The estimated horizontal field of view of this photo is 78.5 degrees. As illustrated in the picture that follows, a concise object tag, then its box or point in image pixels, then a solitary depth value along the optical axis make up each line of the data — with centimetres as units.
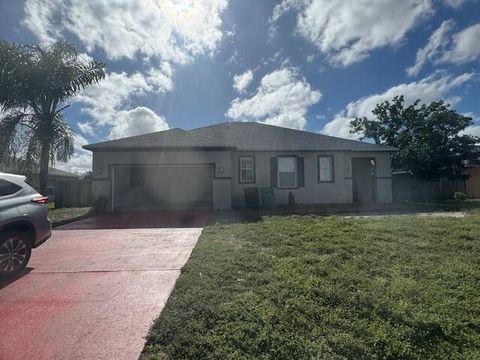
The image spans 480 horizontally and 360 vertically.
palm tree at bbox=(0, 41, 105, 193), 1355
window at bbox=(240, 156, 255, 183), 1448
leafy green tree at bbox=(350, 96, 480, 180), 1852
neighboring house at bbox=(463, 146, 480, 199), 2093
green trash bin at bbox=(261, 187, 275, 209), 1350
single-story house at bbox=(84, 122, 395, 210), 1288
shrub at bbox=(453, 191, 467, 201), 1773
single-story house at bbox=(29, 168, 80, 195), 2538
